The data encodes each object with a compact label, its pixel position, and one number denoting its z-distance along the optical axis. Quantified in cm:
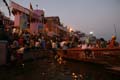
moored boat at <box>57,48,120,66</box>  644
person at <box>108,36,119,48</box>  714
